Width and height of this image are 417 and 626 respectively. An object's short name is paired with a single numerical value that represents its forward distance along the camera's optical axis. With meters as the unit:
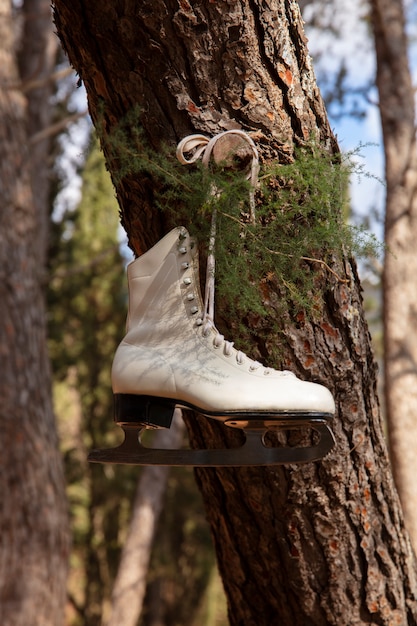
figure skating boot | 1.23
